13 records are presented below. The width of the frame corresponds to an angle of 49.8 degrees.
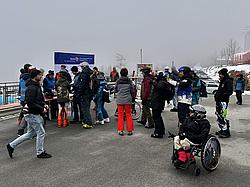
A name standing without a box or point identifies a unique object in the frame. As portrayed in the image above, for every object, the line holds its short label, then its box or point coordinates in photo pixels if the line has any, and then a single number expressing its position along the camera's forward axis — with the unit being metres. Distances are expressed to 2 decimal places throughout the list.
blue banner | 11.40
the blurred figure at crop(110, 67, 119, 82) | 15.89
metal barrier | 12.26
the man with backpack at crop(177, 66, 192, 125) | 6.61
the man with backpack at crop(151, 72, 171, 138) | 6.47
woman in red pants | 6.74
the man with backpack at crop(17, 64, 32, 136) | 6.65
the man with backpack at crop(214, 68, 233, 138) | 6.47
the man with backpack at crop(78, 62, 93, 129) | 7.38
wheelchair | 4.29
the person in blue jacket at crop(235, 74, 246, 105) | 13.43
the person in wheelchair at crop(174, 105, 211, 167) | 4.32
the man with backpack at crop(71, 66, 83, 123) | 7.68
